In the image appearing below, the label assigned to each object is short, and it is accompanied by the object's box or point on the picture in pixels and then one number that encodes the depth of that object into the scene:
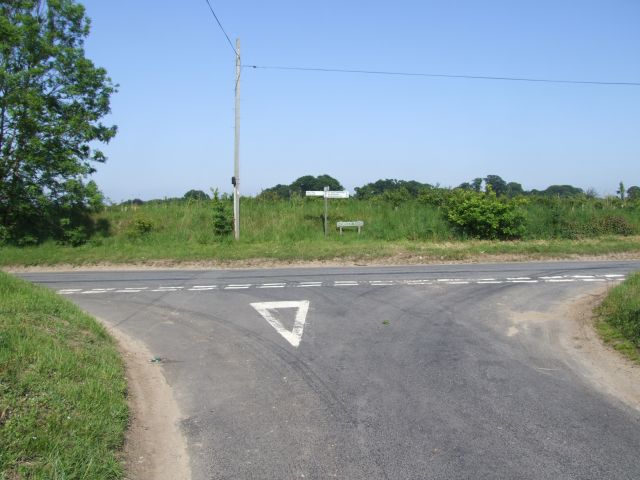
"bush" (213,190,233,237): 23.03
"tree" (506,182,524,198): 52.19
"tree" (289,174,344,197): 56.25
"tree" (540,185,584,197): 55.01
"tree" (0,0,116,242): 19.97
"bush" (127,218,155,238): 23.48
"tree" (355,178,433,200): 53.81
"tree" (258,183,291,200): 29.08
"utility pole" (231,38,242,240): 21.66
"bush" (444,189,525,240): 22.95
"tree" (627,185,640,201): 30.59
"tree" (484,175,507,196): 54.82
